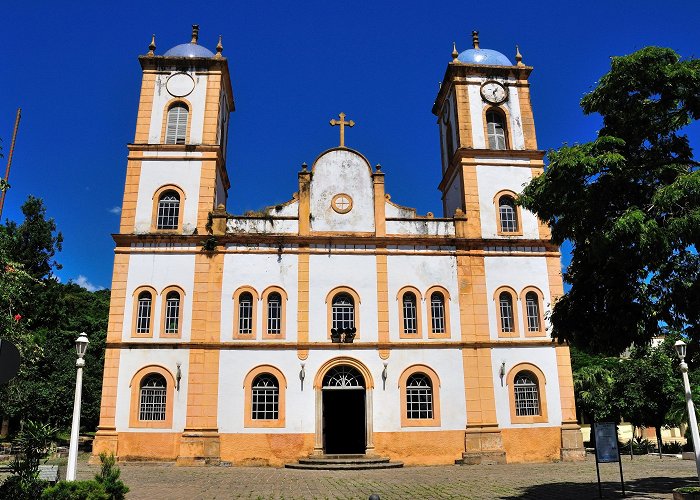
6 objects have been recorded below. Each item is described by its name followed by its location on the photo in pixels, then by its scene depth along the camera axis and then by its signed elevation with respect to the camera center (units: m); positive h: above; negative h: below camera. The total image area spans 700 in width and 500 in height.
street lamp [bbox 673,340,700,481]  12.12 +0.27
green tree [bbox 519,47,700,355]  11.16 +4.03
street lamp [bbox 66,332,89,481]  12.52 +0.12
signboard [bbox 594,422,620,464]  12.44 -0.63
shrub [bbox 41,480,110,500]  9.33 -1.13
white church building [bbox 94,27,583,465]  21.50 +3.75
